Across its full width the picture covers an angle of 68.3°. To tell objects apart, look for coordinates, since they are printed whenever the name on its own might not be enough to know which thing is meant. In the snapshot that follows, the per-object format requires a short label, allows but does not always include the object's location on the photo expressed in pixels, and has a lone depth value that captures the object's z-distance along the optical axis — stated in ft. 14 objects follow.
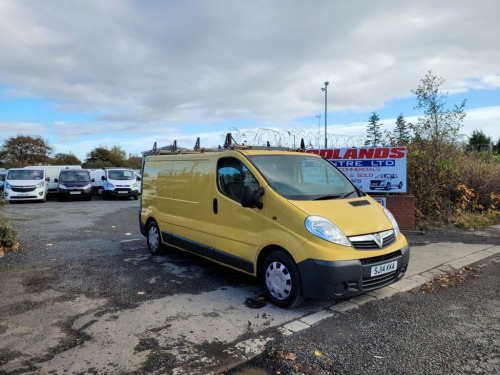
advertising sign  29.35
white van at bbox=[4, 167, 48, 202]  58.44
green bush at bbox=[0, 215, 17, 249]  23.66
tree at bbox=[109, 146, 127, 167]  165.68
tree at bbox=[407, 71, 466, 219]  32.58
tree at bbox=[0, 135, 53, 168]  147.84
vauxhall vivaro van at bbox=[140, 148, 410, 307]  13.23
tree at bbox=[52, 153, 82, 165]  155.89
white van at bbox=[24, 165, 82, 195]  69.56
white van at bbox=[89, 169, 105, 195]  74.95
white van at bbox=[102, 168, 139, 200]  66.44
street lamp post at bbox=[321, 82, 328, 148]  113.68
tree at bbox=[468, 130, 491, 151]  121.88
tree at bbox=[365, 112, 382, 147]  161.48
